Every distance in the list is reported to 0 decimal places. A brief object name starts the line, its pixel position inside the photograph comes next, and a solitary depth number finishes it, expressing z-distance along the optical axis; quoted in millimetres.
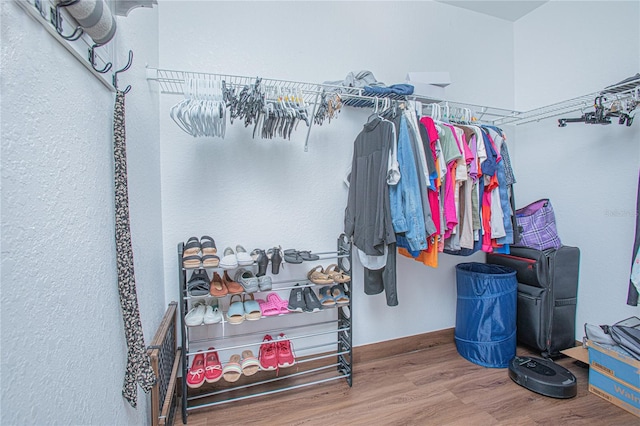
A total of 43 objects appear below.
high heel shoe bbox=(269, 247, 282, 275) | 1622
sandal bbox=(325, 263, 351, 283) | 1694
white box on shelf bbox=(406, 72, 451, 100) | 1888
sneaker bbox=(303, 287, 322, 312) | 1649
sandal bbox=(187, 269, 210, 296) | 1473
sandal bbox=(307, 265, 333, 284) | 1679
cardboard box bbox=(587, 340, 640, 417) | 1493
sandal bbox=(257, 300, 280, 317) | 1585
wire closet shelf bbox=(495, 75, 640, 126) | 1581
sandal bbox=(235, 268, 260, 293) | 1541
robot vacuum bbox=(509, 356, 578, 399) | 1631
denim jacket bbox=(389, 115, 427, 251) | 1431
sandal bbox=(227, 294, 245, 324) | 1491
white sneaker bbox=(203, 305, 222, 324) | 1468
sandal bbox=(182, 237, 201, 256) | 1472
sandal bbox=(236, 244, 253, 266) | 1502
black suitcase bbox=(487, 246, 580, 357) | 1990
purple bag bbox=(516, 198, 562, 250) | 2066
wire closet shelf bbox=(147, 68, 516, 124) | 1527
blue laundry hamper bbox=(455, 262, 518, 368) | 1954
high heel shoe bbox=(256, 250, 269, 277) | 1552
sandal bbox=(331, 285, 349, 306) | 1742
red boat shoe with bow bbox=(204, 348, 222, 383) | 1500
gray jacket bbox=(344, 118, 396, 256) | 1486
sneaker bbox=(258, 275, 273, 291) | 1572
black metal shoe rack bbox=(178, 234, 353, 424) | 1692
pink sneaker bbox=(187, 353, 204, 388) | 1471
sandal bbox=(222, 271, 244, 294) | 1521
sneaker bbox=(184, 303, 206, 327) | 1434
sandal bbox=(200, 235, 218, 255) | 1501
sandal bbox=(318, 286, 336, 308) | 1703
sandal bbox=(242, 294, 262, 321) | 1516
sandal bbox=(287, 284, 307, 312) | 1631
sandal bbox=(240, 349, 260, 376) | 1553
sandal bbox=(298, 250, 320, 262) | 1668
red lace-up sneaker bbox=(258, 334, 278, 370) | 1594
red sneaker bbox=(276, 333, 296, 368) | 1607
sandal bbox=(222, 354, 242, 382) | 1509
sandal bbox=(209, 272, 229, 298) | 1475
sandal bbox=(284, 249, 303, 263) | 1626
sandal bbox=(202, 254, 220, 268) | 1421
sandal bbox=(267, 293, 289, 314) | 1626
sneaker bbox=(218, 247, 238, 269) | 1468
